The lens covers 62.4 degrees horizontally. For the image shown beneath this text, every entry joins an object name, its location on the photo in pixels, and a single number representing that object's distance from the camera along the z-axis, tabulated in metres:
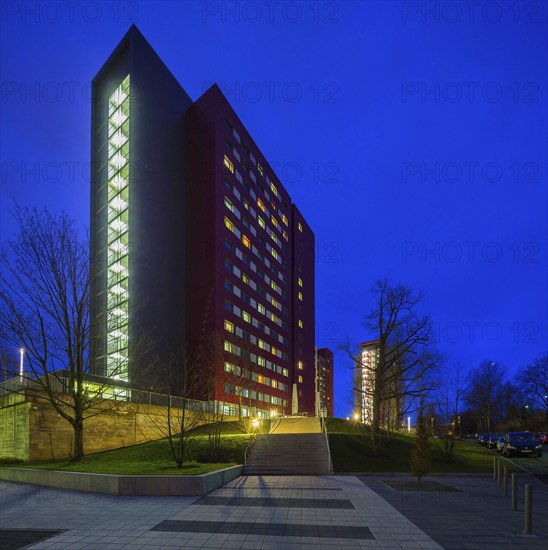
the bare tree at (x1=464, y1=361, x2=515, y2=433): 74.19
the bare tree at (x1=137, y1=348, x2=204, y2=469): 25.91
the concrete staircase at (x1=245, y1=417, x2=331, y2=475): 21.95
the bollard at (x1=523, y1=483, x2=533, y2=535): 9.76
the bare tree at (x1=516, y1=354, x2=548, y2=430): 58.16
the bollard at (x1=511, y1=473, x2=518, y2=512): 12.30
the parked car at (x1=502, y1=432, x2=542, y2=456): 31.34
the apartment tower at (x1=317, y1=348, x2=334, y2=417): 156.36
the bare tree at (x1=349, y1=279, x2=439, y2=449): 30.72
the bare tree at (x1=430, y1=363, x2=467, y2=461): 29.68
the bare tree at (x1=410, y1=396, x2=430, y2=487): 17.15
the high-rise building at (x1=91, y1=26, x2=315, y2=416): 49.31
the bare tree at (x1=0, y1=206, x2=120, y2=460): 22.58
